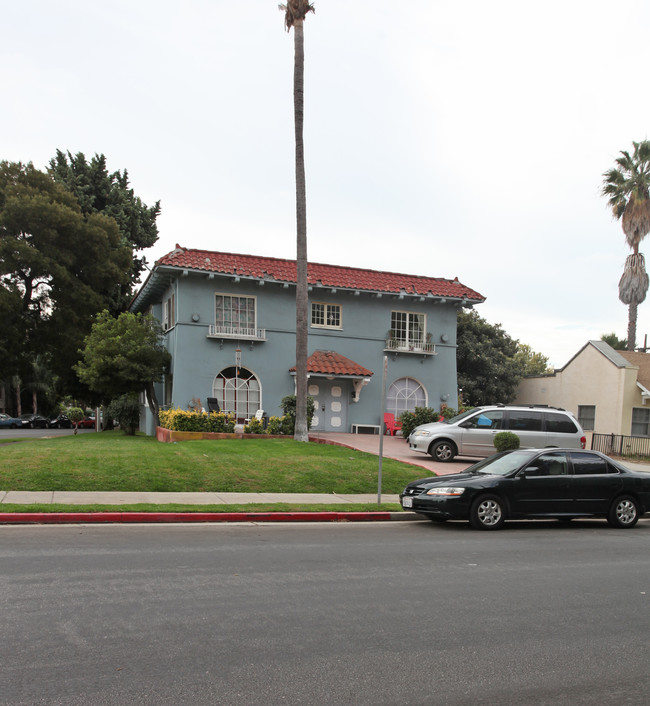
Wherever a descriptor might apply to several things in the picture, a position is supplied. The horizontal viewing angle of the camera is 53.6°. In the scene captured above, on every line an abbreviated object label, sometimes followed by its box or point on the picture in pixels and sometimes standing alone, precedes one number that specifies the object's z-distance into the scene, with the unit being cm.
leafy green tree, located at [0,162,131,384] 2741
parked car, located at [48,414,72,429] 5641
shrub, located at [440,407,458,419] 2491
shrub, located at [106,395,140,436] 2972
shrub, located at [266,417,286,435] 2145
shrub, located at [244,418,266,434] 2122
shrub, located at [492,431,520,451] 1744
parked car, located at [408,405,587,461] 1814
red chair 2591
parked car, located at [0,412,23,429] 5157
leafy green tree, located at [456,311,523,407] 3484
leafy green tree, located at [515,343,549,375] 6454
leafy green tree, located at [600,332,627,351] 3984
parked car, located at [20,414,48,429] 5331
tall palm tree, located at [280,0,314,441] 1986
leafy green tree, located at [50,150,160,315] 3459
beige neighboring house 2684
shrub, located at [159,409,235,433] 2095
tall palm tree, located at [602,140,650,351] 3309
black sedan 1073
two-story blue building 2428
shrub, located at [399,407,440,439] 2241
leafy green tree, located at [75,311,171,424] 2308
